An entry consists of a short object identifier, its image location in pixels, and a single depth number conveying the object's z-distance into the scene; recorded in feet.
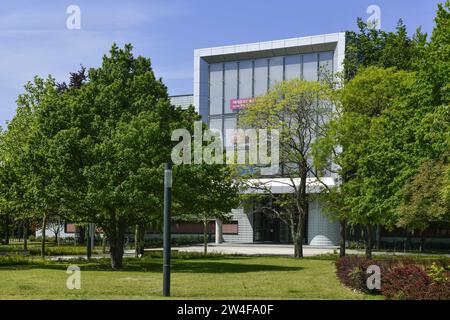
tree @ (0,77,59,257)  91.86
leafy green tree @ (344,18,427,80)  126.93
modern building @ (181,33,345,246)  212.84
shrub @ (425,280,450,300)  52.31
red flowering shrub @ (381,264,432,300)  54.46
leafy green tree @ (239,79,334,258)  141.18
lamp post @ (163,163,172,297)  55.47
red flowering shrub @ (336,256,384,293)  63.98
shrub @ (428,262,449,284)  53.67
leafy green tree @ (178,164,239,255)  92.16
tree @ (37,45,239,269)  86.79
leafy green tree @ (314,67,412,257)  86.02
